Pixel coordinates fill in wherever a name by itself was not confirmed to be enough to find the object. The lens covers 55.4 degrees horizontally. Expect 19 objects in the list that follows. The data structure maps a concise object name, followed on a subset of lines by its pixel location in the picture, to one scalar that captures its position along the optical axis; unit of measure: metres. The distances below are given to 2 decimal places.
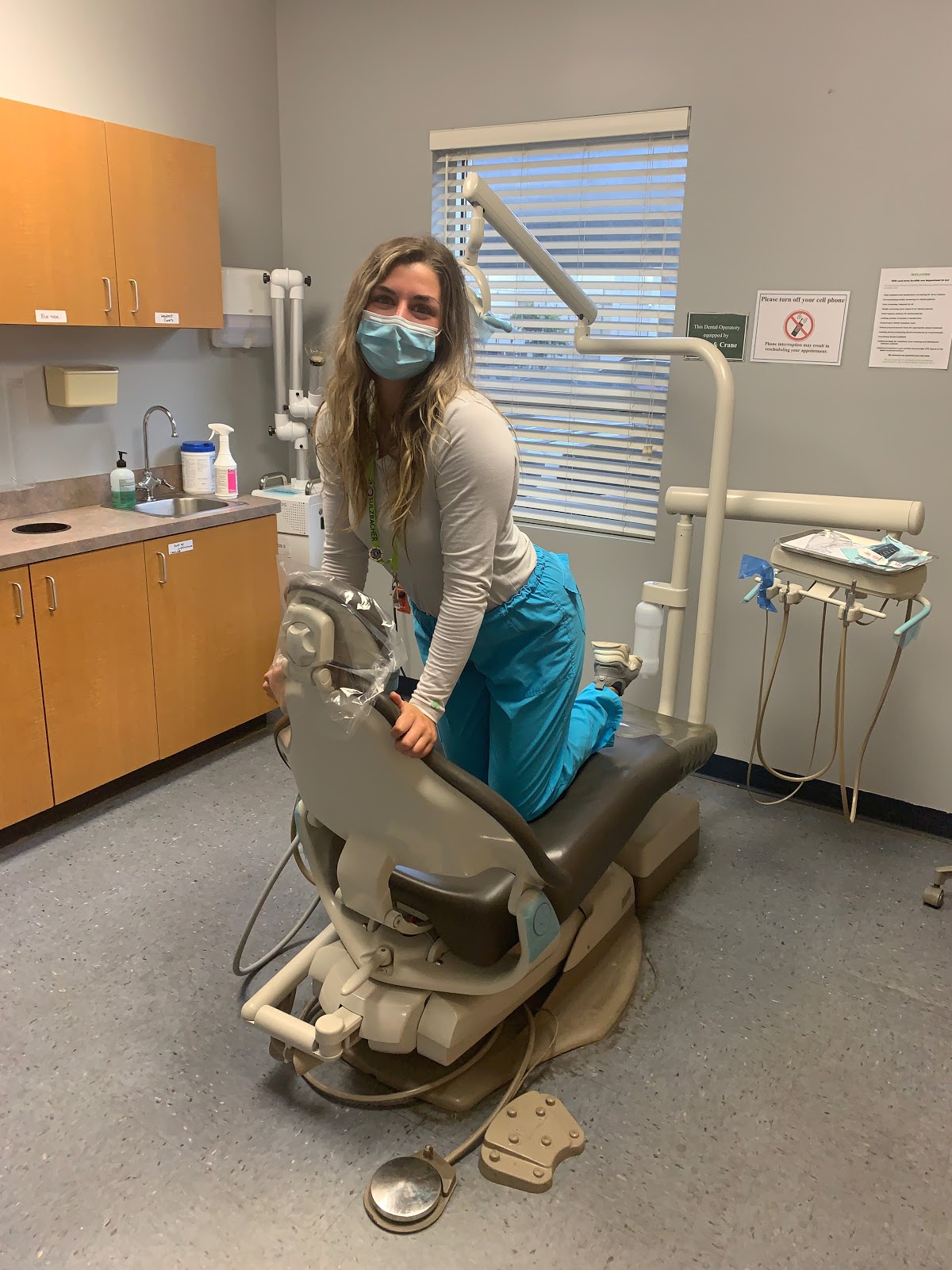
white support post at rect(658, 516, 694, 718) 2.43
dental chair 1.35
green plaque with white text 2.66
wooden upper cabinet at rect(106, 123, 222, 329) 2.63
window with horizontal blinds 2.82
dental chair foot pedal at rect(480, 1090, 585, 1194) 1.53
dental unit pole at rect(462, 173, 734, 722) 2.18
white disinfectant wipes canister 3.16
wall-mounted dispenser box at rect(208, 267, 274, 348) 3.18
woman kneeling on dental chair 1.47
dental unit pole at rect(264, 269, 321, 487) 3.27
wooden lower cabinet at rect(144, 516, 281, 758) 2.77
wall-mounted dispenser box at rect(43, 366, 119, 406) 2.72
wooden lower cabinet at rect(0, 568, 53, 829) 2.33
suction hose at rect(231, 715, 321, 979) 1.88
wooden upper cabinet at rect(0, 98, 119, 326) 2.35
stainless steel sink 3.07
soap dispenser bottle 2.95
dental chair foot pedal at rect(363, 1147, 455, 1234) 1.45
